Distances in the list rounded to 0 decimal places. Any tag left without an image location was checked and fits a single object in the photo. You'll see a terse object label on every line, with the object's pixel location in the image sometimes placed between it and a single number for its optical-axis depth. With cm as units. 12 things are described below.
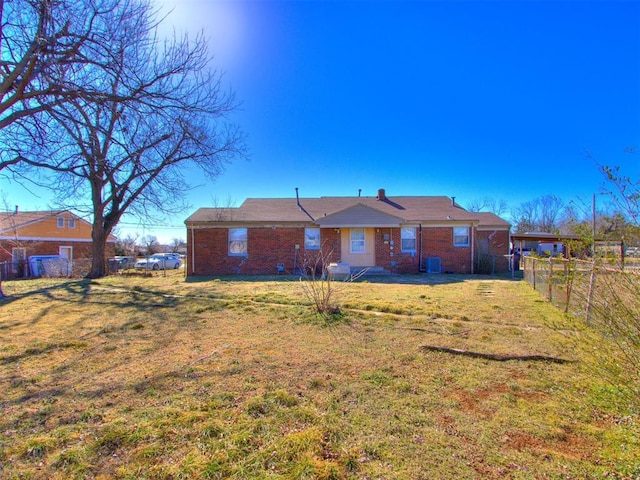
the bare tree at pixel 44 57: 525
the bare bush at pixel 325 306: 677
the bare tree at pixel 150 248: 3960
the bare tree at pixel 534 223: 4035
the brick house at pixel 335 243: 1694
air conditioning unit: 1684
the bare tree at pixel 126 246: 3994
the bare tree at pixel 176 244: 5822
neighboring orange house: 2398
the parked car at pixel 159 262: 2822
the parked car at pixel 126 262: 2402
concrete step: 1617
